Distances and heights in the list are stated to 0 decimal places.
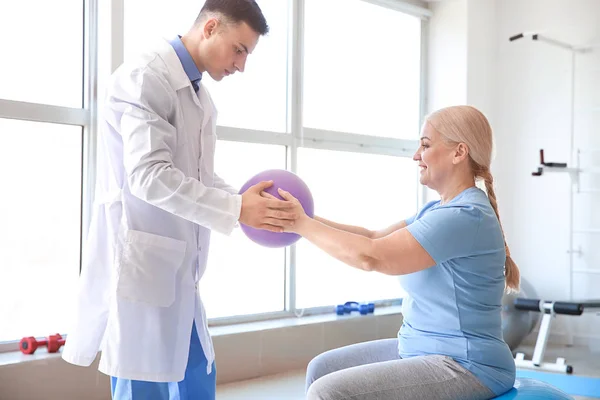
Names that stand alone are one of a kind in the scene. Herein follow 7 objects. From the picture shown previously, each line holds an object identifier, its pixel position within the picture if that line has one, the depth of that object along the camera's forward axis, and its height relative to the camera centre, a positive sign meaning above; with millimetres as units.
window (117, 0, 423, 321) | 3914 +496
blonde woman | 1715 -226
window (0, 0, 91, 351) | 3023 +175
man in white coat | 1745 -53
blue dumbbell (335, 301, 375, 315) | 4476 -741
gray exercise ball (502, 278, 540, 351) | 4422 -808
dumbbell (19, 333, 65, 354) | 2912 -659
